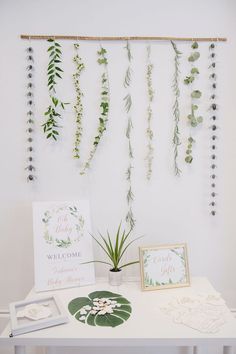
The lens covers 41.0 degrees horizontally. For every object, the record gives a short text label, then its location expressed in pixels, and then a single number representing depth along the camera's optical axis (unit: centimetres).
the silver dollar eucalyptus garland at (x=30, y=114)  163
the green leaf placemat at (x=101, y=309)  126
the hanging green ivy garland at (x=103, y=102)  162
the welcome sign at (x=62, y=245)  152
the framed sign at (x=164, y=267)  152
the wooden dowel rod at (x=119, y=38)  162
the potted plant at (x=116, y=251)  156
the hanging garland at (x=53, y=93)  161
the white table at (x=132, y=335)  116
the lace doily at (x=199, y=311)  123
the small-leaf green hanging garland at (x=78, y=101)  164
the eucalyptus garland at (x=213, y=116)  164
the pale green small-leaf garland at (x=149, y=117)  165
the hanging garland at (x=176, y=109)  164
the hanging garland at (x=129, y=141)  165
